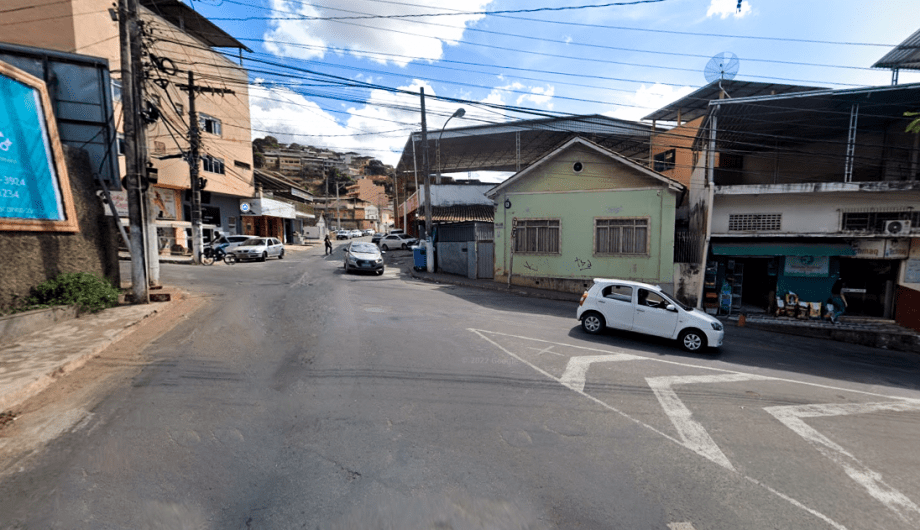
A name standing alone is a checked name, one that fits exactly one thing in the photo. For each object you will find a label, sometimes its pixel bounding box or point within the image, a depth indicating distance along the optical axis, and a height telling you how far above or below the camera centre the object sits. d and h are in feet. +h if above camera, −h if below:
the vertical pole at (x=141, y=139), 34.88 +9.08
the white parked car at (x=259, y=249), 78.54 -1.94
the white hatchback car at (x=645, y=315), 29.40 -5.79
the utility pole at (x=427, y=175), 64.13 +10.49
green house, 51.47 +2.76
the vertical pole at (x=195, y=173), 65.26 +11.13
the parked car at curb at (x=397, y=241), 118.62 -0.40
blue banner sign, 26.76 +5.66
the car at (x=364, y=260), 62.39 -3.21
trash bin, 72.23 -3.52
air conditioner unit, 43.36 +1.43
